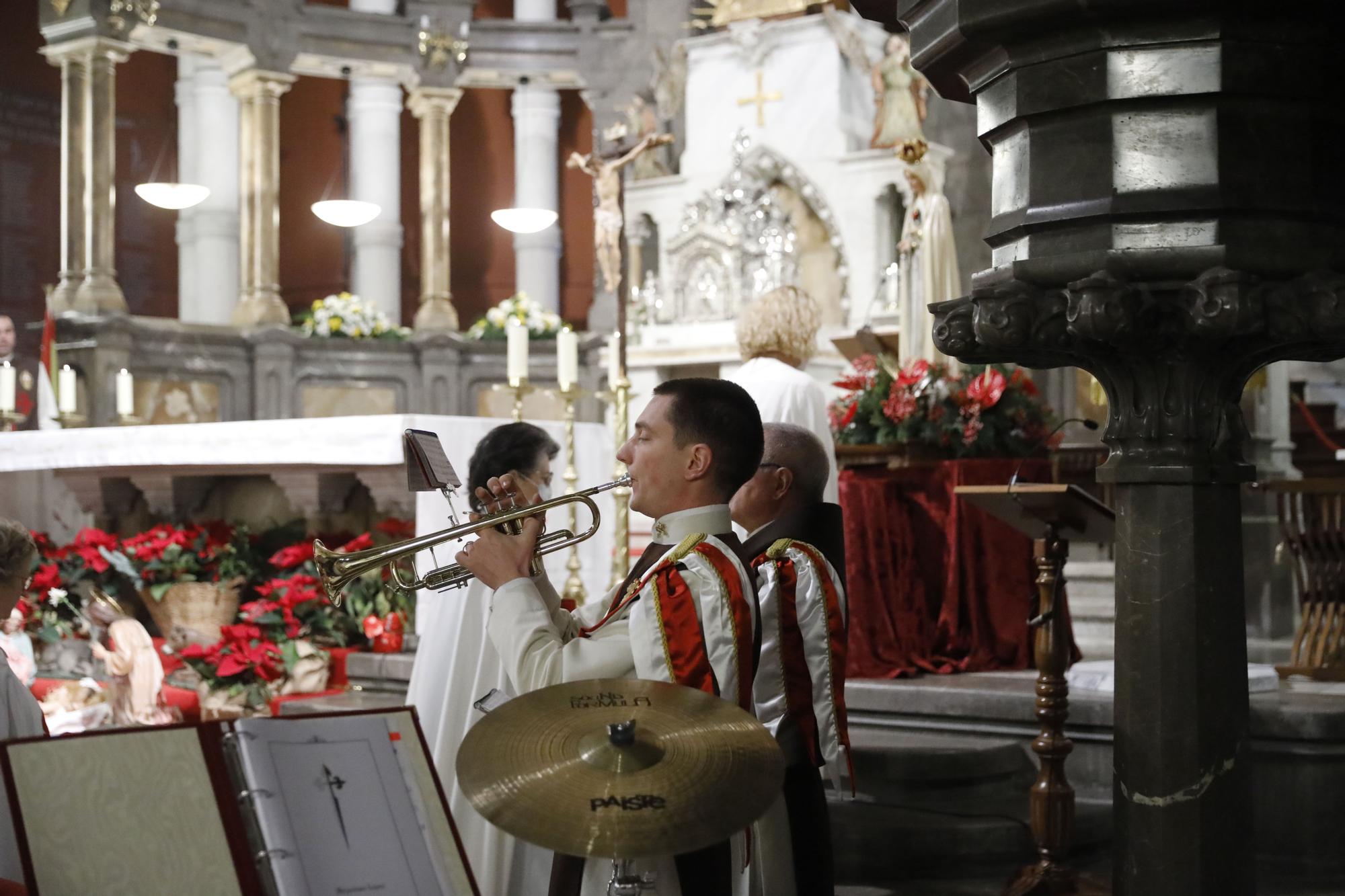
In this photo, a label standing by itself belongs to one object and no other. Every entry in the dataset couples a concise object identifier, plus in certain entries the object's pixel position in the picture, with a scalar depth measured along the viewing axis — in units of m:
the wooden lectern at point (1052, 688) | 3.94
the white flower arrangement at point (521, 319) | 12.50
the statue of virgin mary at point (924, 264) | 7.55
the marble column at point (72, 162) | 11.30
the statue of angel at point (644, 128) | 12.65
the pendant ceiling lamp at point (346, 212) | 11.20
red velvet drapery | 5.80
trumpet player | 2.20
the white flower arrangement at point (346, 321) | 12.46
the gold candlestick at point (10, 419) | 8.59
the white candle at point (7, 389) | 8.55
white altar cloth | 5.73
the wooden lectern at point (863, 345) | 7.45
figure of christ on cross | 8.42
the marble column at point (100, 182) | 11.25
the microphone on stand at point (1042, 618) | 3.90
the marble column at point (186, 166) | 12.92
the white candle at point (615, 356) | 6.78
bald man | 2.71
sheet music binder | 1.53
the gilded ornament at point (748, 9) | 12.00
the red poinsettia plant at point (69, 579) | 6.34
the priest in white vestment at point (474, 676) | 2.96
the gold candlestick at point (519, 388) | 6.19
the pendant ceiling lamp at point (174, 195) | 11.03
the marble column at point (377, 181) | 13.22
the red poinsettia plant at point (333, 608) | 5.80
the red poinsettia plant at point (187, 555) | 6.16
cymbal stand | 1.81
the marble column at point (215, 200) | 12.85
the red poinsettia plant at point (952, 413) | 5.90
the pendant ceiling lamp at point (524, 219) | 11.72
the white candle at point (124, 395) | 9.78
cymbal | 1.56
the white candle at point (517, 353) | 6.09
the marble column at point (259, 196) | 12.34
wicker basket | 6.17
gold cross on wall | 11.91
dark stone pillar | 2.07
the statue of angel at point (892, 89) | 11.55
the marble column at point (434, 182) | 13.10
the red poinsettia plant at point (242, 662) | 5.60
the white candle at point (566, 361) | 6.12
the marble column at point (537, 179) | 13.73
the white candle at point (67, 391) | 9.27
